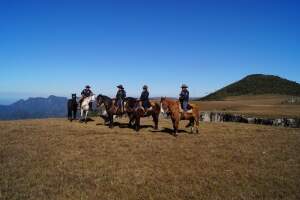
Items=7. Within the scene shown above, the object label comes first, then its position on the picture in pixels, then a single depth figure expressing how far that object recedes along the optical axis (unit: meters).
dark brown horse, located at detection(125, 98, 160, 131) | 16.77
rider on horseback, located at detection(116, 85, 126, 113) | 17.60
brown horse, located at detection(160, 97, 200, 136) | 15.69
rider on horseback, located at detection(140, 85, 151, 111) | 16.71
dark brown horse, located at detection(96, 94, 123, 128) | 17.62
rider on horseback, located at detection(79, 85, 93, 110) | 20.08
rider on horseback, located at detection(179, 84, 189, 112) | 15.94
